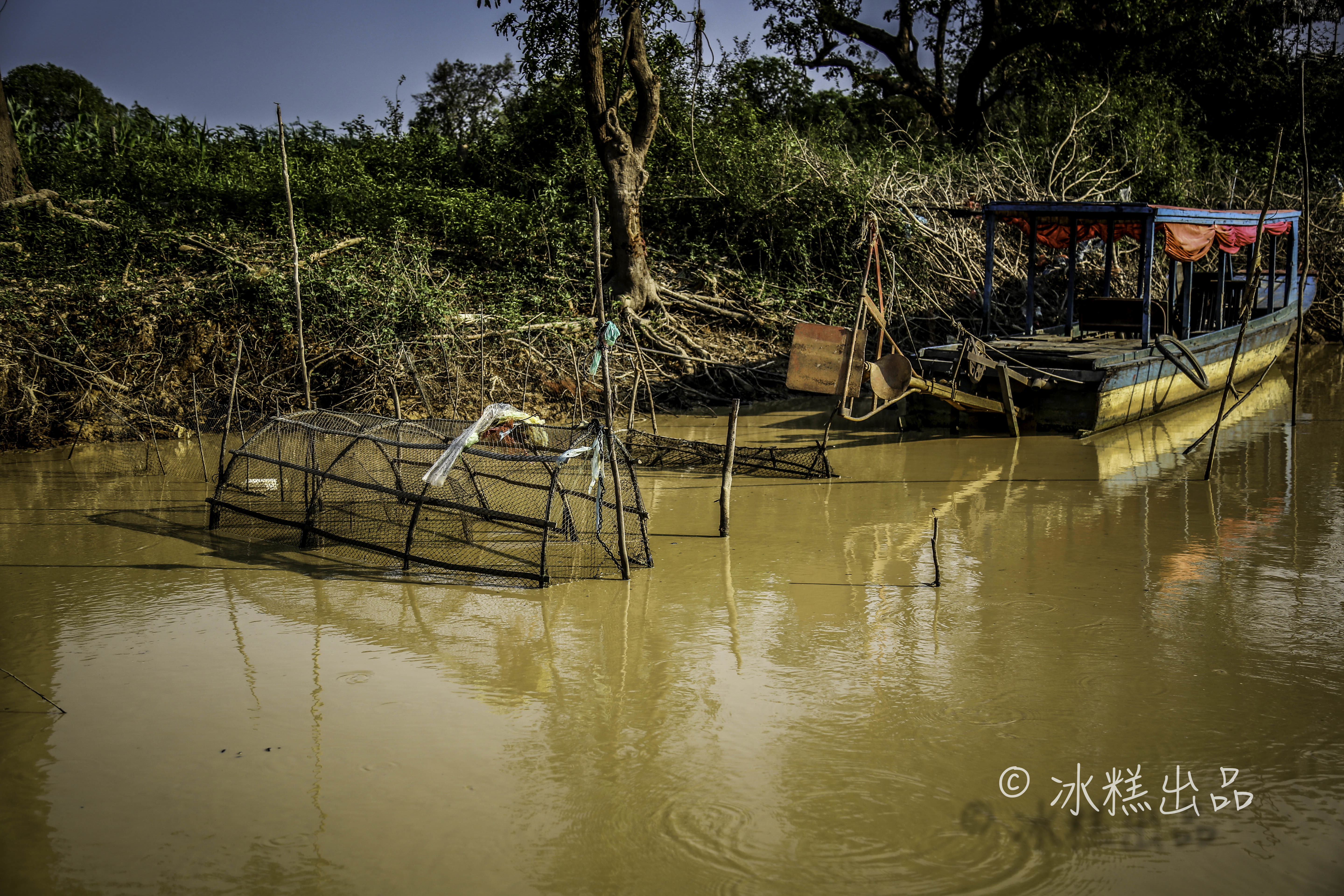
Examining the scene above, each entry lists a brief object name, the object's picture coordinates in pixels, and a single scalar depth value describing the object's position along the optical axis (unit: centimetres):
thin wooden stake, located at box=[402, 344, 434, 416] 994
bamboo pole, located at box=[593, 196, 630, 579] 595
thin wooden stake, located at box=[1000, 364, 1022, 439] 993
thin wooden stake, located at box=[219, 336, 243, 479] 751
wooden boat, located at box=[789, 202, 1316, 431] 878
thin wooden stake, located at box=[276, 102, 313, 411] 800
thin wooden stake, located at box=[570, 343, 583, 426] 1002
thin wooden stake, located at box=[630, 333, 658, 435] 962
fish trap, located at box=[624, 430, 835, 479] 882
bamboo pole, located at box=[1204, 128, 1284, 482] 809
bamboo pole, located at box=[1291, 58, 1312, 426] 870
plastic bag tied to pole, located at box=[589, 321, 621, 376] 664
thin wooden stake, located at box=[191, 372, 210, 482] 860
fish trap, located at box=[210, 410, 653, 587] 617
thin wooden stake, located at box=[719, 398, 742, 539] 700
